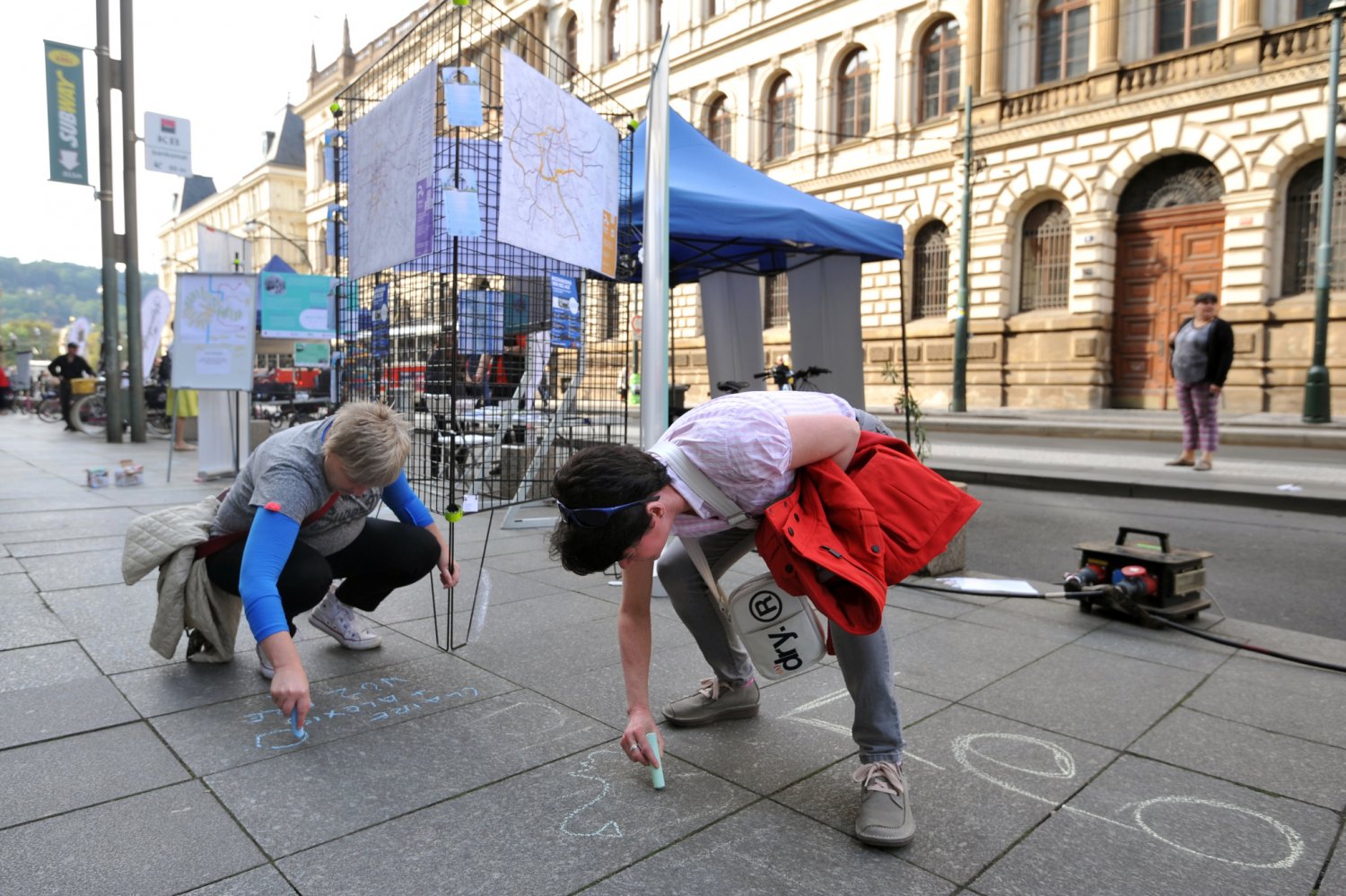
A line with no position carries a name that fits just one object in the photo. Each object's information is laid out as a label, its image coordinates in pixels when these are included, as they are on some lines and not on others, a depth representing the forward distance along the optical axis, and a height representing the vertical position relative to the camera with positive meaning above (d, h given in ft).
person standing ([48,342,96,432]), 54.24 +1.53
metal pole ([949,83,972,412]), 64.80 +6.51
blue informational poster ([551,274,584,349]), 18.66 +1.87
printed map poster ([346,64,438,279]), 13.01 +3.47
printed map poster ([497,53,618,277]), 12.85 +3.56
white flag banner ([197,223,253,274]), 30.48 +5.06
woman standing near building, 29.43 +1.28
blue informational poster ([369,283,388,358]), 17.65 +1.51
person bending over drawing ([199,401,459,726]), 7.79 -1.55
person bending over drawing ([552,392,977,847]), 6.66 -0.84
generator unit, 12.98 -2.56
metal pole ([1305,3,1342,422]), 47.14 +6.56
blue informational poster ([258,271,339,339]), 38.63 +4.02
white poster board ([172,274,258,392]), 27.89 +2.12
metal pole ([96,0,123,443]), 43.52 +8.96
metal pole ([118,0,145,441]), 43.53 +9.23
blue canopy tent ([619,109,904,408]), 21.45 +4.28
